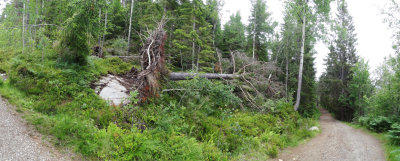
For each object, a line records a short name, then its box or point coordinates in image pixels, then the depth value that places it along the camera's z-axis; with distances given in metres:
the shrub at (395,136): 7.61
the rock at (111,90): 5.51
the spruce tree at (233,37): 20.81
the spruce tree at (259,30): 21.98
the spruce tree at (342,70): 24.00
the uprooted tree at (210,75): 6.00
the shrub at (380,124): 10.60
